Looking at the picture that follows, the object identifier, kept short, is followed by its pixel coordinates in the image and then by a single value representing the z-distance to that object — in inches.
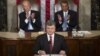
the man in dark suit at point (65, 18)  540.3
